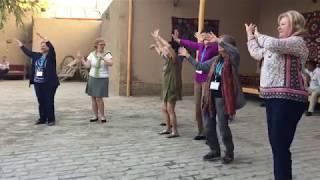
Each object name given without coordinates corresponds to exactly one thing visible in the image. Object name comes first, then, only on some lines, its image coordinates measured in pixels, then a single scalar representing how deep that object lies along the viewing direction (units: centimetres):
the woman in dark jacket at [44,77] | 816
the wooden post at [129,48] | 1315
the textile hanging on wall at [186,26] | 1336
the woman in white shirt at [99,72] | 840
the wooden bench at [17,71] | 2044
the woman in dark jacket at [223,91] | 539
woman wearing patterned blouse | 396
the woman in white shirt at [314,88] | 1005
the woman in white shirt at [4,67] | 1964
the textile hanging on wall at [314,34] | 1171
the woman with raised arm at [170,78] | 703
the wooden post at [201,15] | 823
